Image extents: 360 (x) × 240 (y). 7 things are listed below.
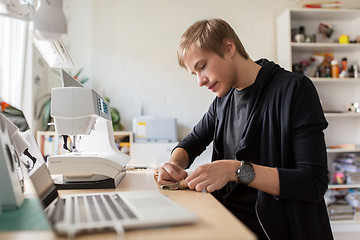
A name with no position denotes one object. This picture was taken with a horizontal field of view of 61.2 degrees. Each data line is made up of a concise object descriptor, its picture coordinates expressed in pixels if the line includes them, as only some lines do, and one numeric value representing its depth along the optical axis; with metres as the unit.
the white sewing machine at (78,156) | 0.99
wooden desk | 0.50
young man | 0.92
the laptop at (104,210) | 0.52
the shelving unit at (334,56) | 3.18
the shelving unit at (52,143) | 2.76
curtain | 2.60
